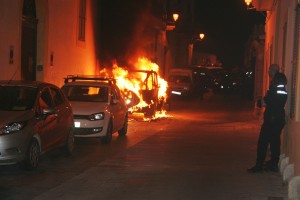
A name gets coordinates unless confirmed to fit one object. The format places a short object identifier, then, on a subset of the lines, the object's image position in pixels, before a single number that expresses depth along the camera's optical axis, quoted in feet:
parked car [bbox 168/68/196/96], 127.44
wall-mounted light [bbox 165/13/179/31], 129.62
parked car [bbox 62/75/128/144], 49.44
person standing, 35.42
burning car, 77.46
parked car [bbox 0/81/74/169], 34.35
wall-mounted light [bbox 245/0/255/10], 81.79
